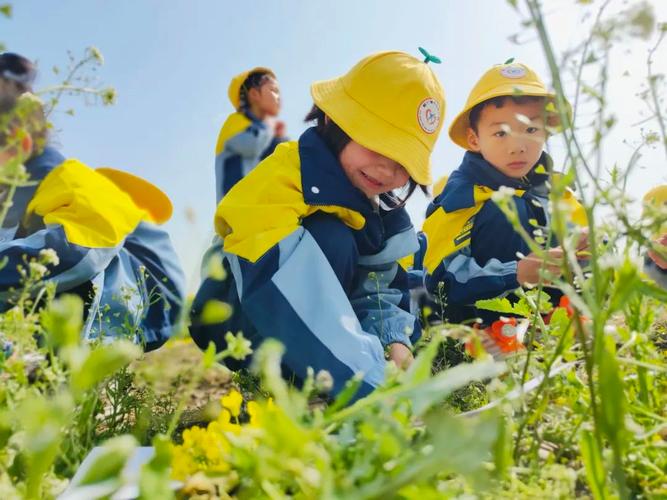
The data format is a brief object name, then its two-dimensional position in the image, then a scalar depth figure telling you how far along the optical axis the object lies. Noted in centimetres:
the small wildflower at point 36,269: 72
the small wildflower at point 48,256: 78
